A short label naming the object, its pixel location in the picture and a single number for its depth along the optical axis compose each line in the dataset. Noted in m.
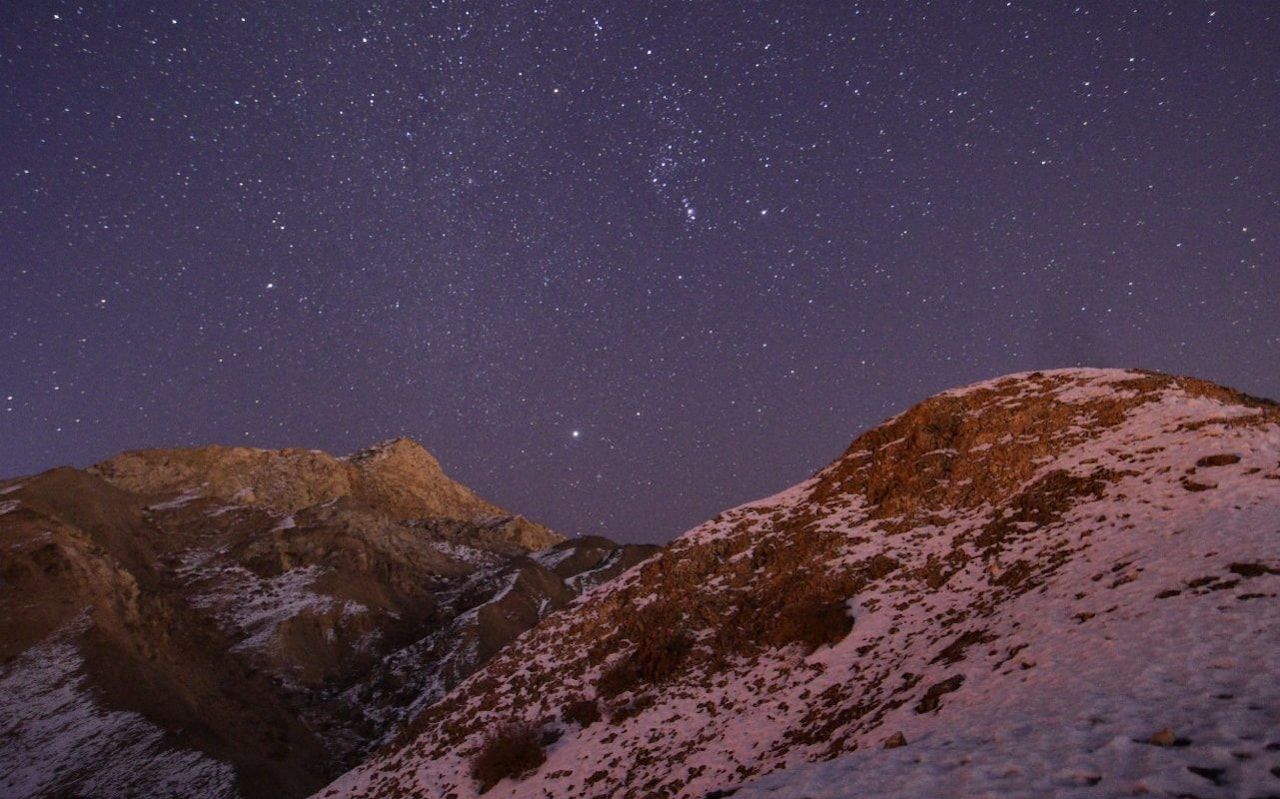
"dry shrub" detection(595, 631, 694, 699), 24.78
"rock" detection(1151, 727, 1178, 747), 7.44
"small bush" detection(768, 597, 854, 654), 21.69
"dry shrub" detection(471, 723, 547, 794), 22.84
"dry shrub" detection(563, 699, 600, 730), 23.92
